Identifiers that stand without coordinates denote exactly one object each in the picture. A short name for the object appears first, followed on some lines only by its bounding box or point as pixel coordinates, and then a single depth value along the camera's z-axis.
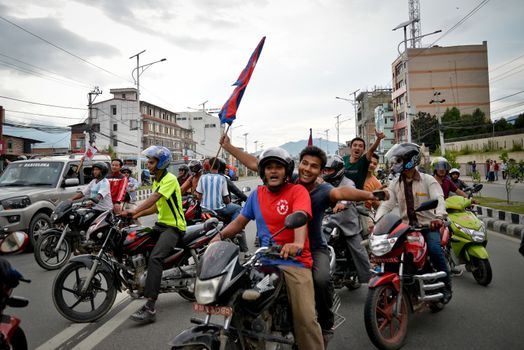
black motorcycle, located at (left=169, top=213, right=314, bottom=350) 2.40
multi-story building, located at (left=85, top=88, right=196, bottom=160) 61.41
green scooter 5.67
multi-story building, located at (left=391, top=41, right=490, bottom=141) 67.06
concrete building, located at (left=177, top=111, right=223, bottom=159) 95.26
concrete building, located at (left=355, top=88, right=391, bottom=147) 90.94
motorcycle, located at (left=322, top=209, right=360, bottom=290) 5.12
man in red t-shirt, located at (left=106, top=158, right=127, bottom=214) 7.71
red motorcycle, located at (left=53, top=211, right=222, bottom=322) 4.34
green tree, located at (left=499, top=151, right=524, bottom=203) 14.84
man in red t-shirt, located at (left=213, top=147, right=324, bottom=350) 2.80
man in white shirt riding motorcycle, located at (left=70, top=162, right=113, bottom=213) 7.23
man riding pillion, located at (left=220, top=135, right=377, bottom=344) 3.14
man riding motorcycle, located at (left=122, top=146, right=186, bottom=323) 4.36
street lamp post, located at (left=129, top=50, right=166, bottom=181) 30.12
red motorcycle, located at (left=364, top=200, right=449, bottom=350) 3.60
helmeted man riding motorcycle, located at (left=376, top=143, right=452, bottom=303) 4.39
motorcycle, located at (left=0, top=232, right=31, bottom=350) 2.52
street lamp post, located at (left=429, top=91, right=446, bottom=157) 28.62
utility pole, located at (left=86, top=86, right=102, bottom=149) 40.42
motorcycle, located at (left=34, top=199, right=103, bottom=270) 6.70
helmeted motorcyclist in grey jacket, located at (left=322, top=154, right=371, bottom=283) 5.04
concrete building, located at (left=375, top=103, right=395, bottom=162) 79.69
